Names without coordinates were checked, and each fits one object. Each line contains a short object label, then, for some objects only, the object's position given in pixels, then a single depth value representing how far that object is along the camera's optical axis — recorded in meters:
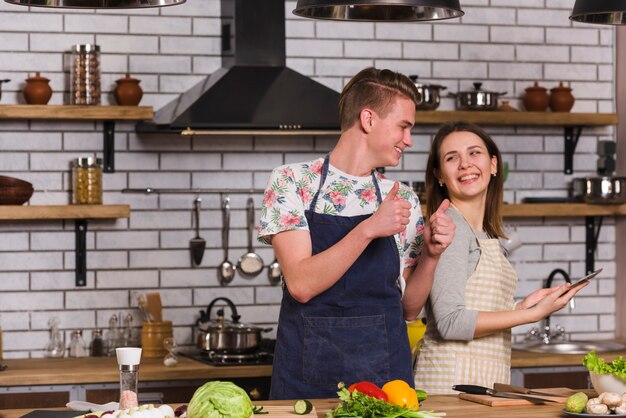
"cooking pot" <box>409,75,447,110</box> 5.43
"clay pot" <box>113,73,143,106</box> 5.14
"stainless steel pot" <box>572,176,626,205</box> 5.67
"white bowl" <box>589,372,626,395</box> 2.88
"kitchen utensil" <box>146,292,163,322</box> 5.24
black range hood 4.96
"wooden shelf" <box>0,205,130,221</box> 4.91
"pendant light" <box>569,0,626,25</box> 3.19
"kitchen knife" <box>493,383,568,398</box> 3.08
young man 3.21
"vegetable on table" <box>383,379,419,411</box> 2.60
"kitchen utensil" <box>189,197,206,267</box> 5.38
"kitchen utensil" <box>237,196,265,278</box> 5.44
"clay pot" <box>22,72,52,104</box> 5.04
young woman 3.33
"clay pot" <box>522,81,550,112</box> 5.73
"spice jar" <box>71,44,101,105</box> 5.09
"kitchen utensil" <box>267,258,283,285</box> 5.48
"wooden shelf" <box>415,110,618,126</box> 5.47
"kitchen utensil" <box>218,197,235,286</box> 5.42
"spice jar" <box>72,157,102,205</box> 5.11
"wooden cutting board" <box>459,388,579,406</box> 2.96
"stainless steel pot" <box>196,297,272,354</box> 4.97
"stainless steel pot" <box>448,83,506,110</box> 5.57
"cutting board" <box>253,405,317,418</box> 2.65
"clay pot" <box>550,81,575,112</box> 5.76
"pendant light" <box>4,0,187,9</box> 2.99
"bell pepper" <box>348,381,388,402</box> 2.59
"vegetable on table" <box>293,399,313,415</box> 2.66
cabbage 2.38
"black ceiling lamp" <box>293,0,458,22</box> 2.98
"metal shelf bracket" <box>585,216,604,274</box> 5.97
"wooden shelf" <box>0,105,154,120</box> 4.96
